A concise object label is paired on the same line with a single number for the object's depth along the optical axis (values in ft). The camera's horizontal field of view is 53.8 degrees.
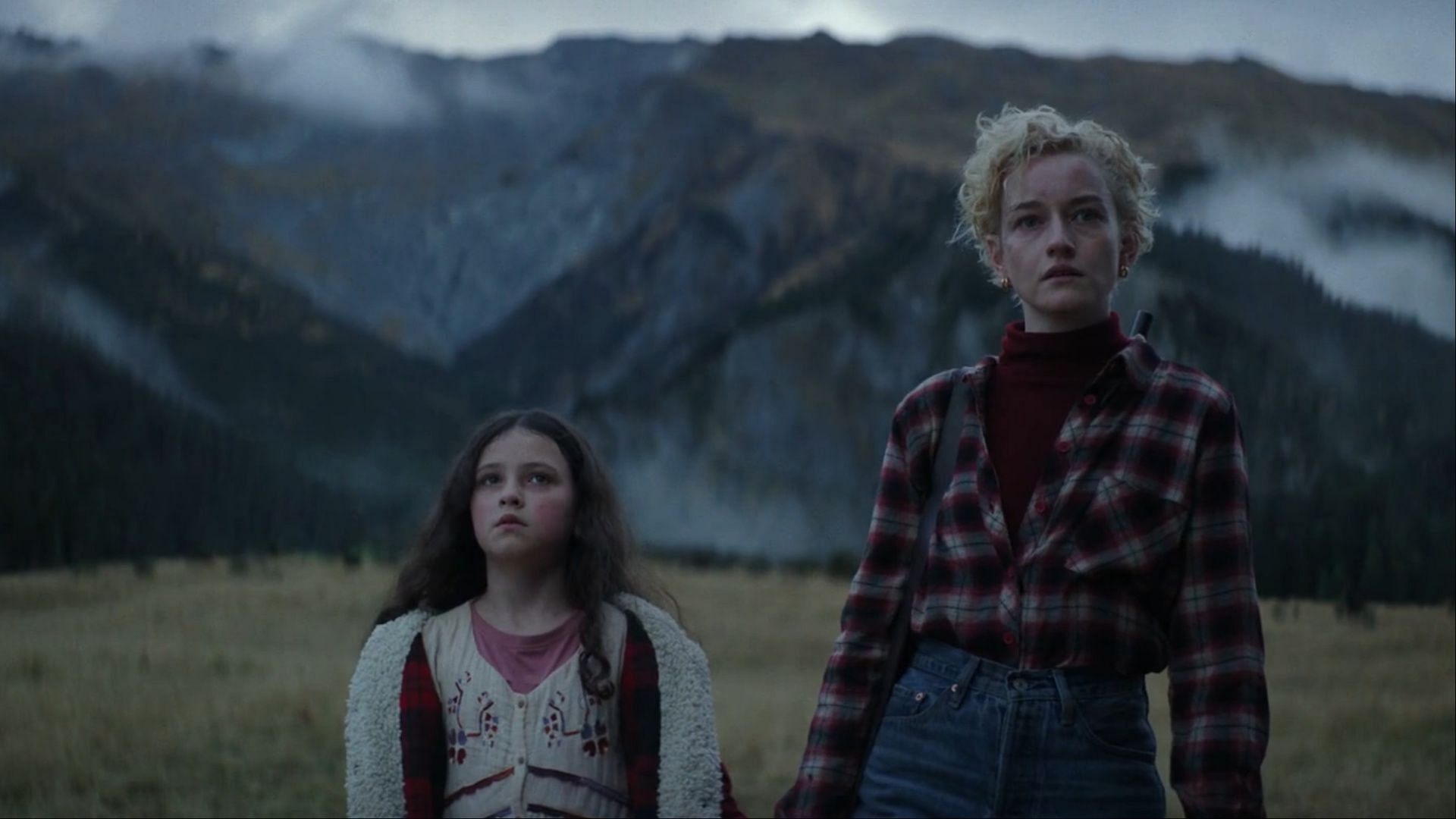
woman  6.39
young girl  8.34
